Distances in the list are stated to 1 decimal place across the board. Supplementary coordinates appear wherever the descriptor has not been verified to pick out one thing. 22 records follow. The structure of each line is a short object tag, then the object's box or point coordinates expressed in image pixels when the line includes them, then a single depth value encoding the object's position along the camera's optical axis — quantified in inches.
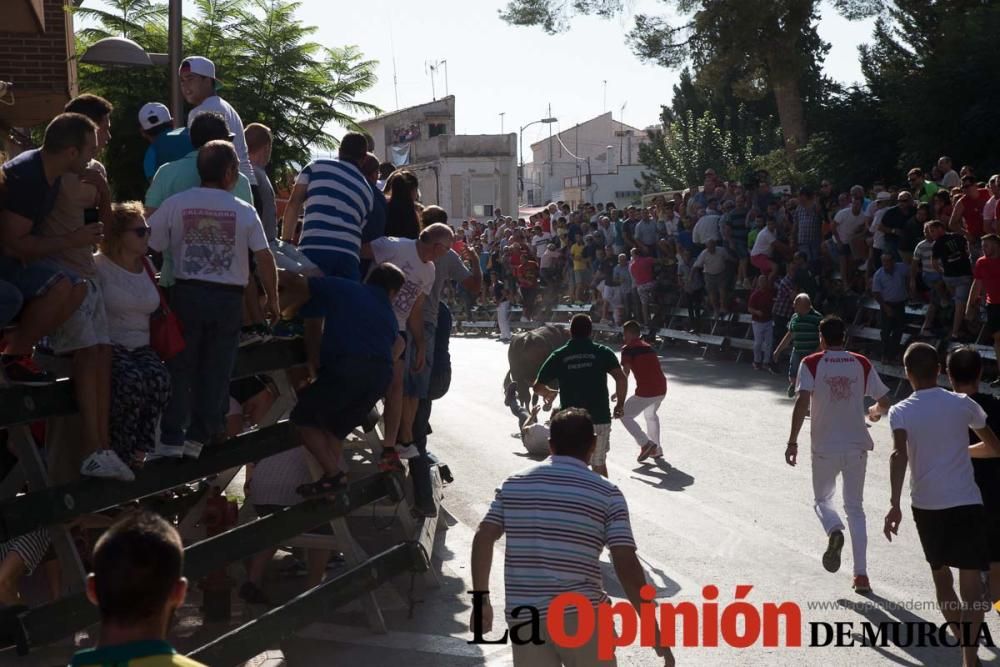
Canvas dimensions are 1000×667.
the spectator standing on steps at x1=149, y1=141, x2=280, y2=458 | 284.5
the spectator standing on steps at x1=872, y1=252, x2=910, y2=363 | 770.2
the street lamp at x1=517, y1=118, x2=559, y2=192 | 3043.8
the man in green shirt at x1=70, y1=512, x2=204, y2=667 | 130.3
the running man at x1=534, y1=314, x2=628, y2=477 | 463.8
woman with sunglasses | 268.5
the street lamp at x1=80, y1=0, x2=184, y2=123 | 592.1
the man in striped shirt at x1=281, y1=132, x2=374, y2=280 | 354.6
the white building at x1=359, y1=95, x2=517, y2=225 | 2989.7
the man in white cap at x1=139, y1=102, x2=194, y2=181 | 336.5
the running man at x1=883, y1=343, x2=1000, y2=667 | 288.8
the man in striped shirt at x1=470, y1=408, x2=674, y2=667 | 216.5
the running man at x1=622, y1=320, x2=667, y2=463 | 579.5
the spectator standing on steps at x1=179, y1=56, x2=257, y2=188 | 346.0
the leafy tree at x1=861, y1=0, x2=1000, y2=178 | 960.9
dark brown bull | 655.1
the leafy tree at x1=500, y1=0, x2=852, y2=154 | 1274.6
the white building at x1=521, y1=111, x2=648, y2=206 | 3817.2
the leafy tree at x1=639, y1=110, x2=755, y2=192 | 2159.2
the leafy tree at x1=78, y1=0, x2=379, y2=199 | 793.6
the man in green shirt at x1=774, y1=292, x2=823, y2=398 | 715.4
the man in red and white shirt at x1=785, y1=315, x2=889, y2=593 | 371.2
